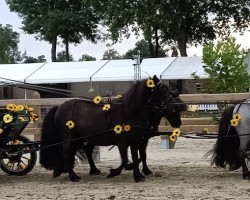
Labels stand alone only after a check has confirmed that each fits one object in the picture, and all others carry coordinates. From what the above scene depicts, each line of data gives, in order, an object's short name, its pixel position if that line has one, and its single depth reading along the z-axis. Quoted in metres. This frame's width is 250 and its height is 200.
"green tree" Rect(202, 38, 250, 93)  13.12
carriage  7.85
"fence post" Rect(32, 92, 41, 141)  10.85
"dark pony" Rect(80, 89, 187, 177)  7.25
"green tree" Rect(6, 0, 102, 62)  39.62
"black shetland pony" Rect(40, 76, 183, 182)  7.31
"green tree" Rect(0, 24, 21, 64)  49.06
